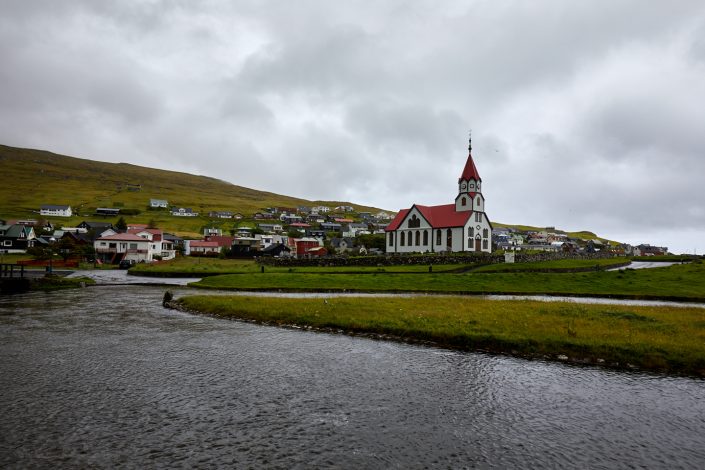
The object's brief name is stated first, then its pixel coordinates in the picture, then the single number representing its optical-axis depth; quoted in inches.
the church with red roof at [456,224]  3545.8
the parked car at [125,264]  3986.5
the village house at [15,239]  5123.0
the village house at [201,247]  5718.5
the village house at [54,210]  7592.5
